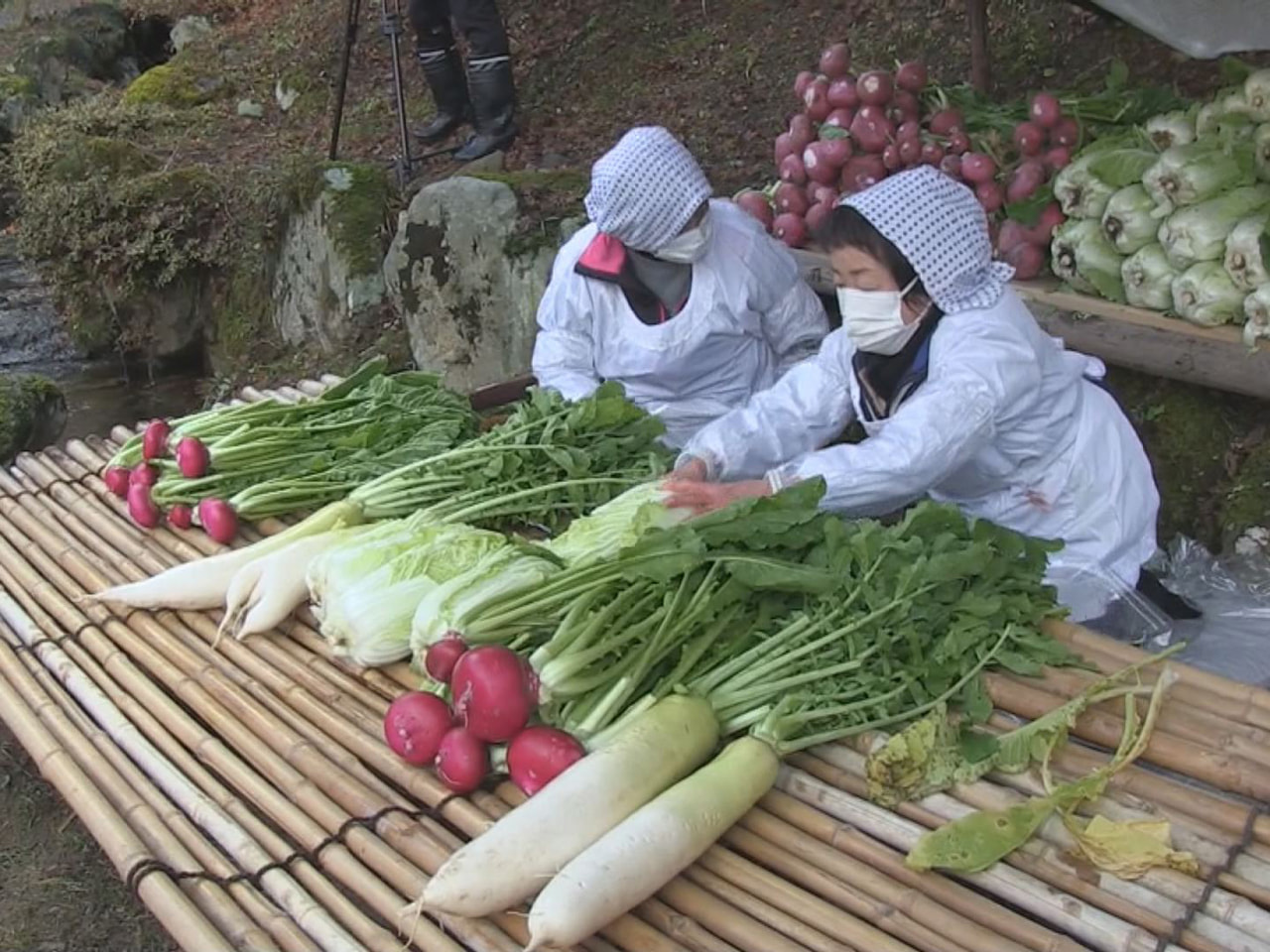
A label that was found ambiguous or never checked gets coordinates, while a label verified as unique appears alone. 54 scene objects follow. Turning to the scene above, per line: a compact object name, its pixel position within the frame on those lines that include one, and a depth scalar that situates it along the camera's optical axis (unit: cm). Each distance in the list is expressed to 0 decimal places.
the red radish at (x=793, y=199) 493
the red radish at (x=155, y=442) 399
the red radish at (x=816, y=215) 477
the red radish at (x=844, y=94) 476
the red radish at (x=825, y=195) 479
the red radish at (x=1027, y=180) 434
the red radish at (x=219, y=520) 358
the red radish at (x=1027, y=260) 434
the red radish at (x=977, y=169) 443
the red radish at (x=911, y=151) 461
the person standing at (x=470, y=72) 796
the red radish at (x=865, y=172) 470
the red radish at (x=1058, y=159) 437
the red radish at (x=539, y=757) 228
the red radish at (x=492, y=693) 230
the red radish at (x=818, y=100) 486
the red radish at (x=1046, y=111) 437
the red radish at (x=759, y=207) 513
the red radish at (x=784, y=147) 491
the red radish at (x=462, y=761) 233
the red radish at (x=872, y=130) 467
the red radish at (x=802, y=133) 488
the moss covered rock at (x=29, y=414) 576
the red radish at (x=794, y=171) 486
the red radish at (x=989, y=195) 443
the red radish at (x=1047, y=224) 429
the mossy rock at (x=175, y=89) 1183
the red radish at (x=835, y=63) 490
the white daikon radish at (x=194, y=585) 325
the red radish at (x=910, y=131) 464
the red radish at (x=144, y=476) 385
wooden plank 373
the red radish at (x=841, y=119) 476
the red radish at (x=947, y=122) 463
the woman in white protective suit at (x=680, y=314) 396
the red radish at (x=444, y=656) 249
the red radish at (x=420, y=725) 242
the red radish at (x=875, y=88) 471
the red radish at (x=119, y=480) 403
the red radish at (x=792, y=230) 493
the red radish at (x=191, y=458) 375
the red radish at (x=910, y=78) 477
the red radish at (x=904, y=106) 475
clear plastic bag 316
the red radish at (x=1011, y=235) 434
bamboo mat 201
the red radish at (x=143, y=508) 378
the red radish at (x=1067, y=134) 440
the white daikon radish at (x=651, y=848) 193
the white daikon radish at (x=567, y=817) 202
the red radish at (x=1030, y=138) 440
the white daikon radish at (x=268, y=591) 309
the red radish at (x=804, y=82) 496
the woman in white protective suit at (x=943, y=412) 284
